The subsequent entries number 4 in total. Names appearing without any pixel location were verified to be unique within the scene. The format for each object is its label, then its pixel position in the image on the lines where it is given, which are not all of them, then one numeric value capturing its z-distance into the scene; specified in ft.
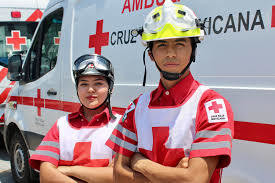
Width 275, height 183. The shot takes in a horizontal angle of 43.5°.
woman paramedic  6.32
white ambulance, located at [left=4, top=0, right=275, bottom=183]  5.96
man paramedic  4.61
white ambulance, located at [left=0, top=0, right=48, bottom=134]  24.07
